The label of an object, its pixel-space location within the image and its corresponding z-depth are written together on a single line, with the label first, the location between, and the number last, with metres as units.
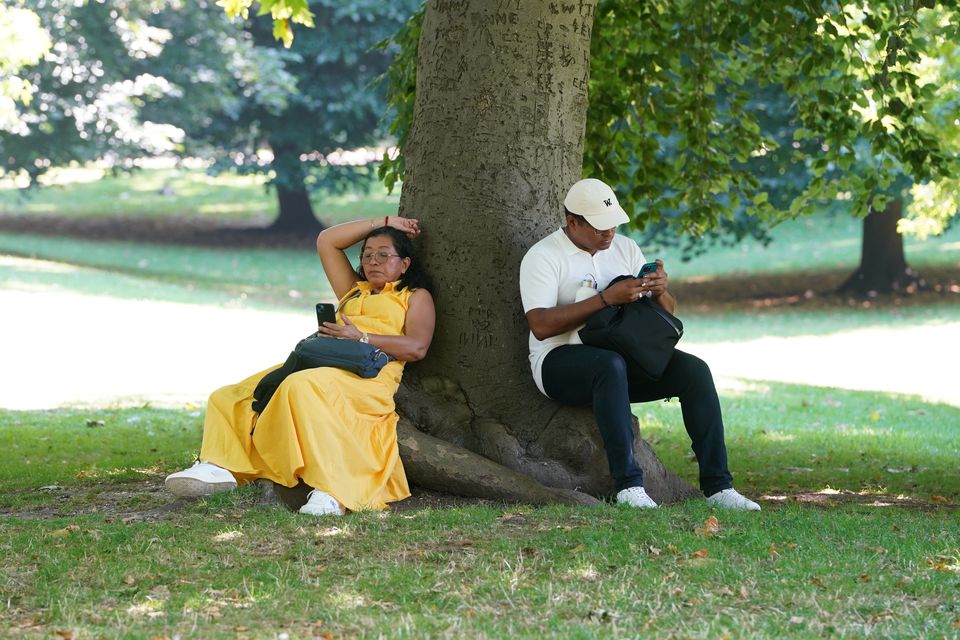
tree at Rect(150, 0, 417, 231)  32.16
